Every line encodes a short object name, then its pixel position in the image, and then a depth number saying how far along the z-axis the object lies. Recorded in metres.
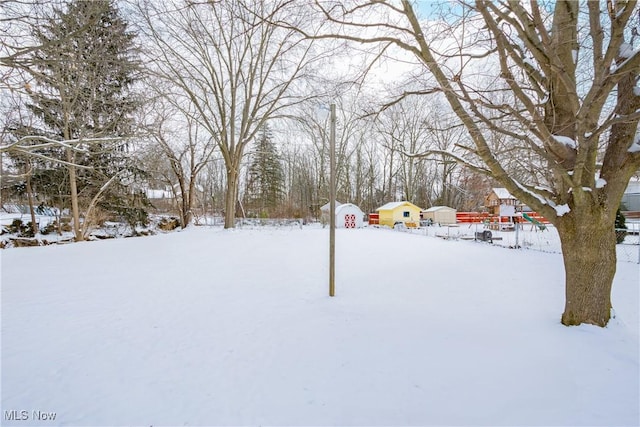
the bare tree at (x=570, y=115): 2.64
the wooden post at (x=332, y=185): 4.49
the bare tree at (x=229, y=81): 12.28
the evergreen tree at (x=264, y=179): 32.88
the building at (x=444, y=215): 26.91
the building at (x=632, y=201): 23.38
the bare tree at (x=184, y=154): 15.70
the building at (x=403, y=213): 23.84
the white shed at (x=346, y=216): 22.20
